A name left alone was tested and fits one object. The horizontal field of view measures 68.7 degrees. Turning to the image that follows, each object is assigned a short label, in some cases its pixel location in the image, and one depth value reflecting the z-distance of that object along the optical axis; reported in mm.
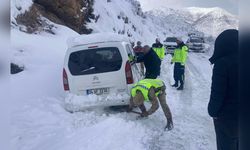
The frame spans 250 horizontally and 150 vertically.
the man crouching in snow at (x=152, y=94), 3559
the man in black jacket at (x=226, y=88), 1795
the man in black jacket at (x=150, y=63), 4334
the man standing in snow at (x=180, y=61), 6020
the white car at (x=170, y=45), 14555
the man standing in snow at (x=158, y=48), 7613
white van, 3910
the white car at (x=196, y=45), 15805
